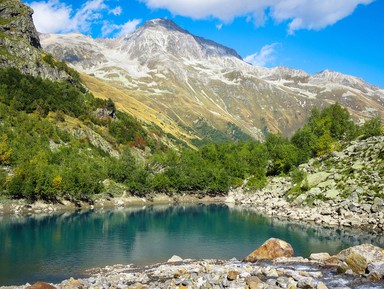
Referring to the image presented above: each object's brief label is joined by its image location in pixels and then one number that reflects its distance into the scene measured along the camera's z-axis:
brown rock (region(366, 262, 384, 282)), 33.53
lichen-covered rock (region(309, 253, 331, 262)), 46.47
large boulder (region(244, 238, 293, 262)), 49.91
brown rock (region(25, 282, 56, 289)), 35.39
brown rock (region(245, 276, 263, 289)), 32.83
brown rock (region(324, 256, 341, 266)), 42.75
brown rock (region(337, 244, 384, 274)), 36.50
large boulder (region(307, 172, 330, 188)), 112.31
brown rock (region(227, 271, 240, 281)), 35.66
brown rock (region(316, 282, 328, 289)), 31.58
